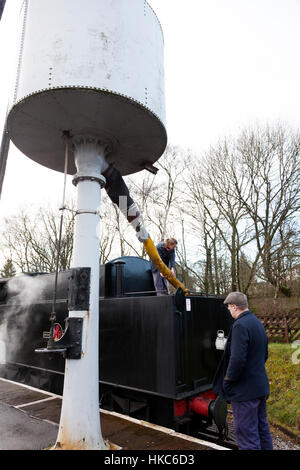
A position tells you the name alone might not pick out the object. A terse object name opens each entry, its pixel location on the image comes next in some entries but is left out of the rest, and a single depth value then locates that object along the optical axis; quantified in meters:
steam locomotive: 3.74
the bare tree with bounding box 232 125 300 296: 15.55
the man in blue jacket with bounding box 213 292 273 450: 2.81
